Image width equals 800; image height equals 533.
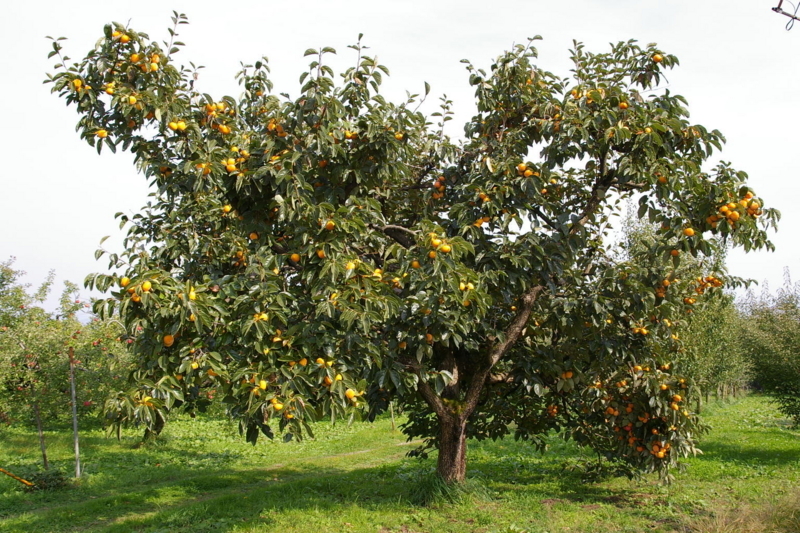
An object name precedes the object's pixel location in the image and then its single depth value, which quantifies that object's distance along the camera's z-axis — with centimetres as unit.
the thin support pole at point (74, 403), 1090
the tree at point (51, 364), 1095
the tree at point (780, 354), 1159
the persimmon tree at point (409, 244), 469
